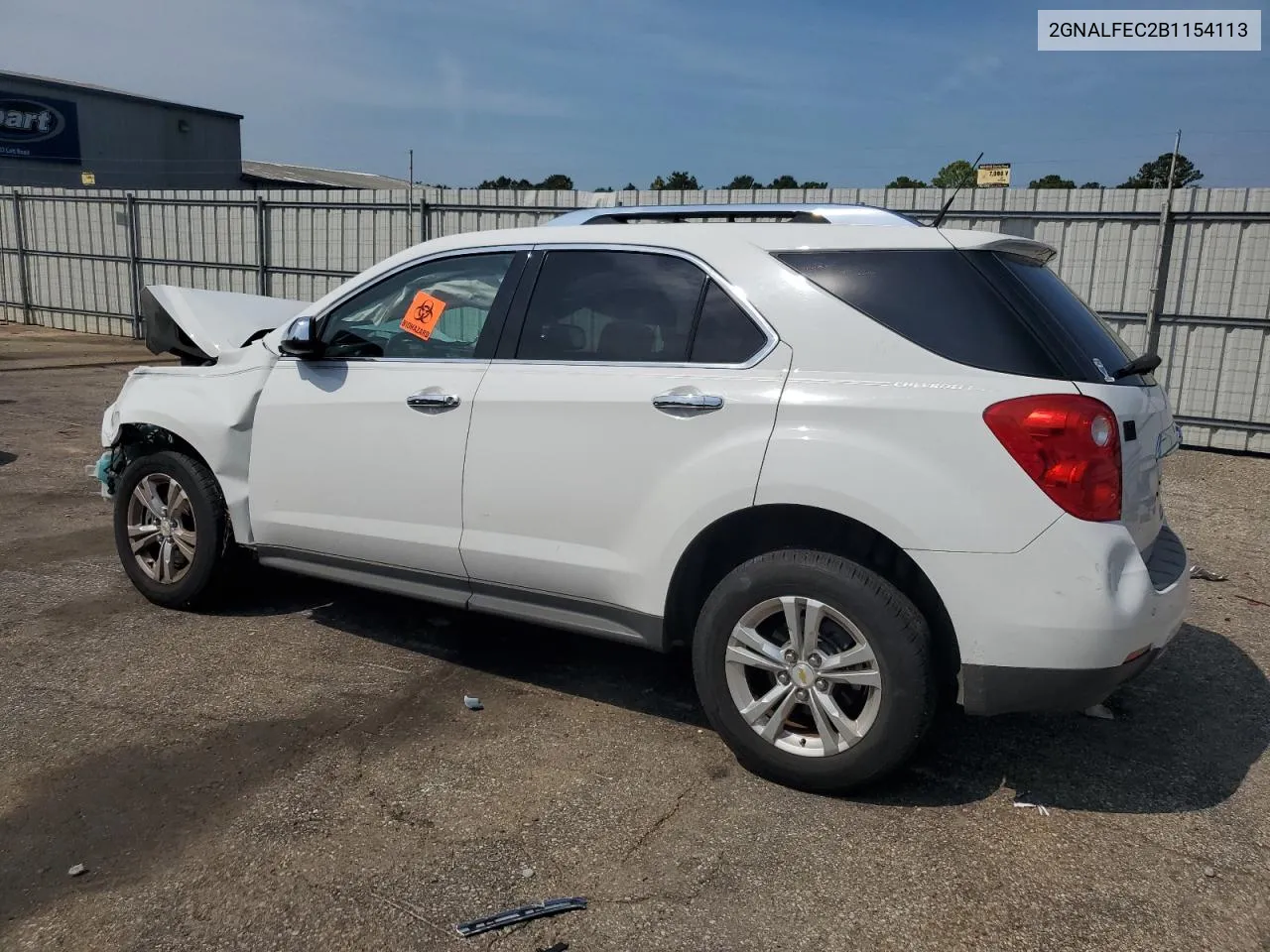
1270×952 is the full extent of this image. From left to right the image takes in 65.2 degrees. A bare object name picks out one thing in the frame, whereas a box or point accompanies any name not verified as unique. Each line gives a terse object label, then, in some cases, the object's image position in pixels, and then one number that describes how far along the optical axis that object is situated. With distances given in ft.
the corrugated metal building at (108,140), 100.37
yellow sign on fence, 35.04
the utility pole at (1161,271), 33.06
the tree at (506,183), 93.94
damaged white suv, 9.36
